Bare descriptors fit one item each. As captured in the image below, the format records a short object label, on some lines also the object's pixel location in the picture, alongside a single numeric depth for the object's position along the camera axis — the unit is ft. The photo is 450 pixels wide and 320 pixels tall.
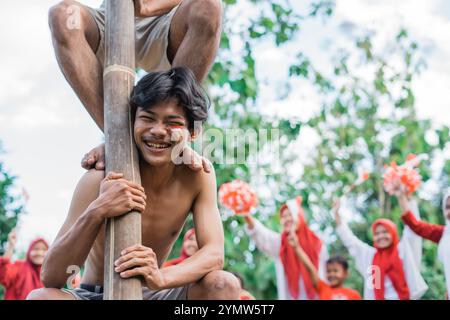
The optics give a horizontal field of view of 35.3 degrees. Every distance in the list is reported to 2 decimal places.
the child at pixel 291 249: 27.02
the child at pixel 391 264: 24.41
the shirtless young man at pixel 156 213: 9.05
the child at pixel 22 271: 25.89
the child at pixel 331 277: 25.96
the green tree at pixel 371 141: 38.50
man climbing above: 10.35
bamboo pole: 8.87
